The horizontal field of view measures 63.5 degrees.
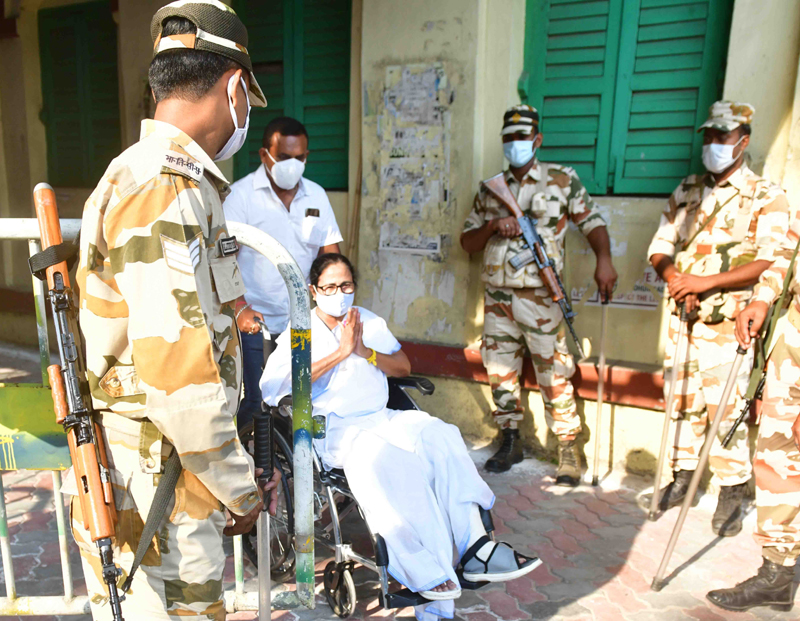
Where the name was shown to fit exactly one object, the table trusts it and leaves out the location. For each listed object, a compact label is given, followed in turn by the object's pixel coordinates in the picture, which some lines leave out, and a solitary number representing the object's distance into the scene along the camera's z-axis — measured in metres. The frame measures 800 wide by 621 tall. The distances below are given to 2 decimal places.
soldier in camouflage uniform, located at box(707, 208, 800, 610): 2.49
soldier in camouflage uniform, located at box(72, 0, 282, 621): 1.21
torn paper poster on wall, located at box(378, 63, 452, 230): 4.16
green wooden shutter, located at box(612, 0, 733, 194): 3.60
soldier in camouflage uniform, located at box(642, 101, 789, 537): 3.12
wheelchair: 2.25
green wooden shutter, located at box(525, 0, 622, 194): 3.86
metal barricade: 1.79
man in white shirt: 3.31
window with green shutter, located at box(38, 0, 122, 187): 5.95
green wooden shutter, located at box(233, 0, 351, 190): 4.71
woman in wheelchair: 2.29
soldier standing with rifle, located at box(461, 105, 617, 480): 3.67
